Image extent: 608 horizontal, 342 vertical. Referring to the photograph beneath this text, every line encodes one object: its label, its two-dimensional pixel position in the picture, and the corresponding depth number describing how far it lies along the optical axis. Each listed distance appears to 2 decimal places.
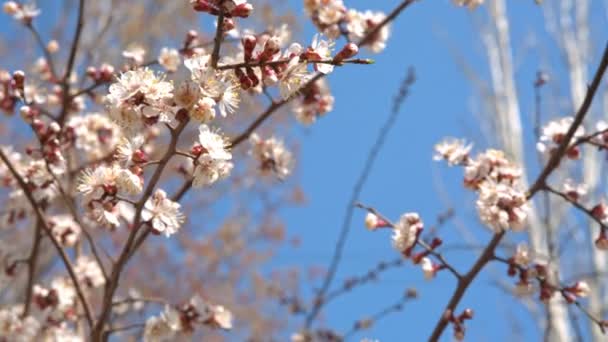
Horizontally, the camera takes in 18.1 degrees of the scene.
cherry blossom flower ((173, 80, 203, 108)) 0.96
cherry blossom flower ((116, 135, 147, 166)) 0.99
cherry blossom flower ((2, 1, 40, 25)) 1.26
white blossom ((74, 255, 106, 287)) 1.29
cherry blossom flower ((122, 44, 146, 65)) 1.25
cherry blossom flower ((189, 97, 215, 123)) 0.96
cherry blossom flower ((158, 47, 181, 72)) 1.22
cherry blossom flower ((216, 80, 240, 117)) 0.97
